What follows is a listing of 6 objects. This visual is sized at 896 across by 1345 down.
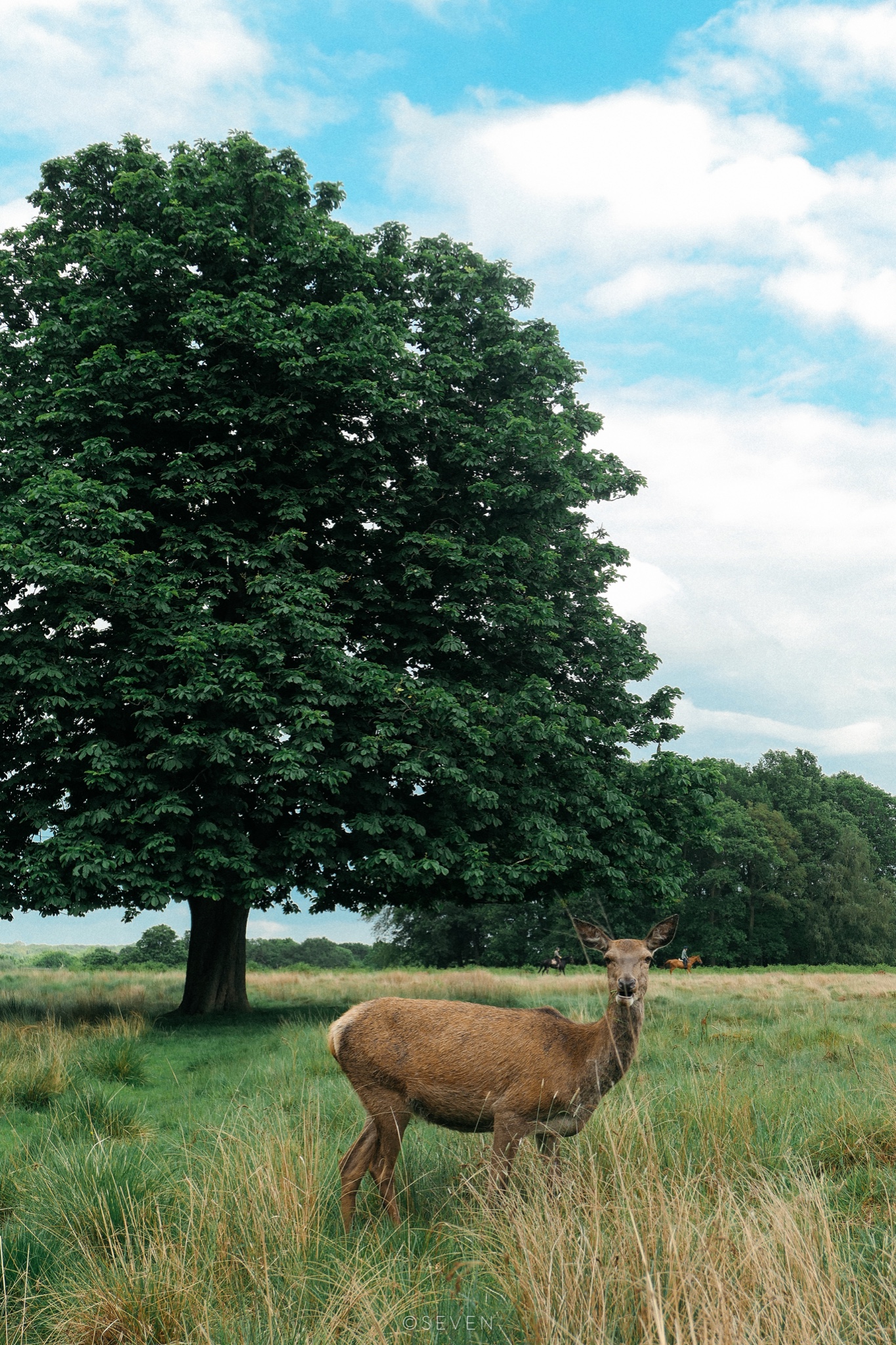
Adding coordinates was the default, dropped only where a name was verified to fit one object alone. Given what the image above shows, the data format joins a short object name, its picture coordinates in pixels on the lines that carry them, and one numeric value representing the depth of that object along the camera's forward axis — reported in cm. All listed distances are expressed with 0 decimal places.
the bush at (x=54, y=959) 4801
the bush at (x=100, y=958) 5209
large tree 1434
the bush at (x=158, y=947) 5331
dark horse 3129
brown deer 550
